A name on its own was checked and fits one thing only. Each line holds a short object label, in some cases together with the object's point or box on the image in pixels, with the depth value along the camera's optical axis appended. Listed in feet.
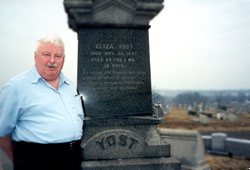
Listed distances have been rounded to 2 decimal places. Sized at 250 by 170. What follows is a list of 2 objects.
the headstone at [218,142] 31.04
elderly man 8.90
